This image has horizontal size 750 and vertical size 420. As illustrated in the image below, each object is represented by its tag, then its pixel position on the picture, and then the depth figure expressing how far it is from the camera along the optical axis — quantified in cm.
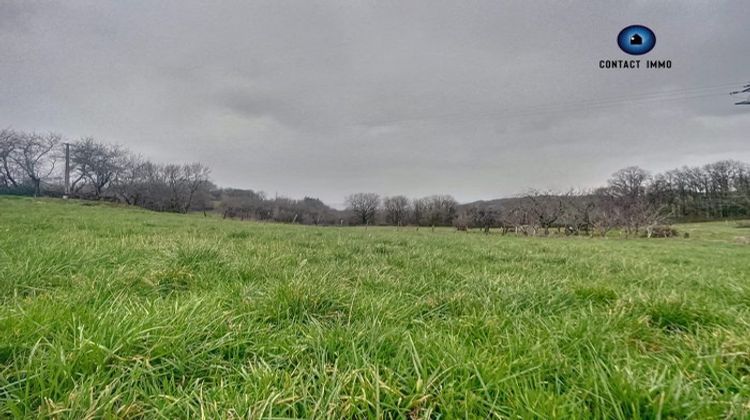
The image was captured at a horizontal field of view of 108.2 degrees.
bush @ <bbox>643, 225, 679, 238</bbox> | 3616
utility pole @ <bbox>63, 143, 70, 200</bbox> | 4616
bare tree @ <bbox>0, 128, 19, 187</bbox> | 4753
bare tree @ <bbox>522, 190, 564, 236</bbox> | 4445
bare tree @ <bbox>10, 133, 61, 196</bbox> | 4978
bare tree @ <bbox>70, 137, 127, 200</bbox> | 5200
